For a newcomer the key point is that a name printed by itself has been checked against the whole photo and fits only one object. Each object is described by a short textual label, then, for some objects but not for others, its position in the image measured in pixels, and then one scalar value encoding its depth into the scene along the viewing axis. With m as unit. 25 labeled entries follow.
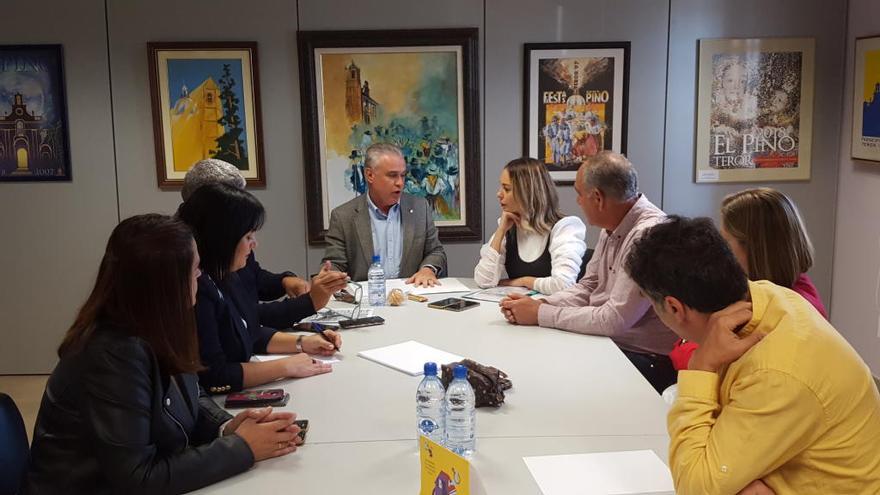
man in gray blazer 4.36
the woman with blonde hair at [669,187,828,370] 2.46
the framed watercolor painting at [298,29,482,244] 4.87
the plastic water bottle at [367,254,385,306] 3.67
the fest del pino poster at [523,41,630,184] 4.93
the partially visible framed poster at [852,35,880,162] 4.59
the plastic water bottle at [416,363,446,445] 2.05
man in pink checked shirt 3.00
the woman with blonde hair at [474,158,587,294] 4.00
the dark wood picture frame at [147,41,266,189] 4.81
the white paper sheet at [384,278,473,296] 3.89
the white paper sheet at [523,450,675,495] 1.79
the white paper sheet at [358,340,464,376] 2.67
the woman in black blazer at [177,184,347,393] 2.39
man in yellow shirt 1.50
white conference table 1.86
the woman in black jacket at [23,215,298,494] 1.68
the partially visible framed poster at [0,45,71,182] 4.84
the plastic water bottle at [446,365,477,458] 1.99
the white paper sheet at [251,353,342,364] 2.76
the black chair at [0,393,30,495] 1.92
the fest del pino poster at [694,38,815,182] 4.96
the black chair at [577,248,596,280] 4.07
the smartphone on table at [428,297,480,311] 3.54
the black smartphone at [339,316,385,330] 3.22
